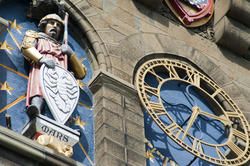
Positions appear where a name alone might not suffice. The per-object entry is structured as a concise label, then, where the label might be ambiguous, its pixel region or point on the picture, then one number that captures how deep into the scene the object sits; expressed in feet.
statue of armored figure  43.21
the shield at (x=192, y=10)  57.86
